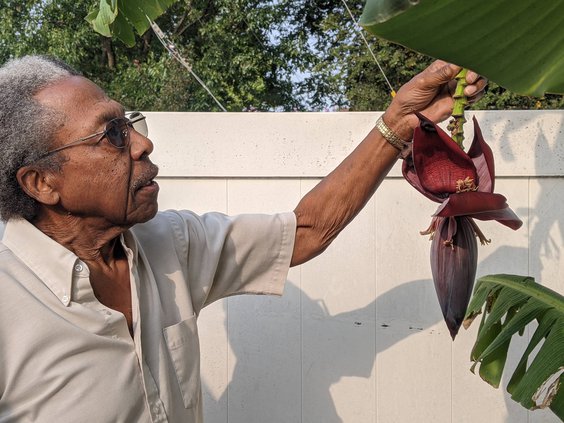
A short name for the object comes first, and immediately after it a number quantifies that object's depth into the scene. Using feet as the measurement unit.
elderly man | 3.40
